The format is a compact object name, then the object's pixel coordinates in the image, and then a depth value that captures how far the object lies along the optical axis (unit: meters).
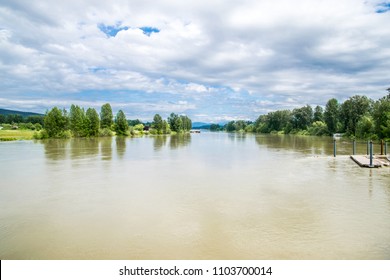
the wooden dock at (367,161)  19.91
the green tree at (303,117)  110.12
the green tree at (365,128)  56.31
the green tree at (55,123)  65.25
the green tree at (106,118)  86.31
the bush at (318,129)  88.25
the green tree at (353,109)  73.38
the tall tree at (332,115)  84.83
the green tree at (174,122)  129.12
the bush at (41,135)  64.88
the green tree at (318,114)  107.44
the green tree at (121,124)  87.00
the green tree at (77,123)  74.18
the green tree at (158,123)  113.81
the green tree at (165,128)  115.75
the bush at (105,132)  80.08
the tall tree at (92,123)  76.00
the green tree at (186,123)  151.20
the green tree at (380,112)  50.03
